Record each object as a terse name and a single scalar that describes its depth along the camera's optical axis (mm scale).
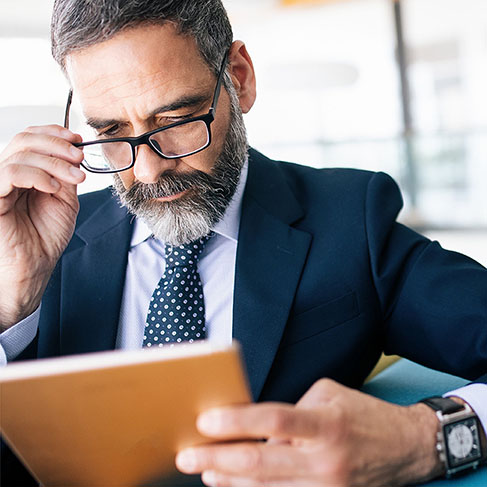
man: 1387
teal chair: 1419
